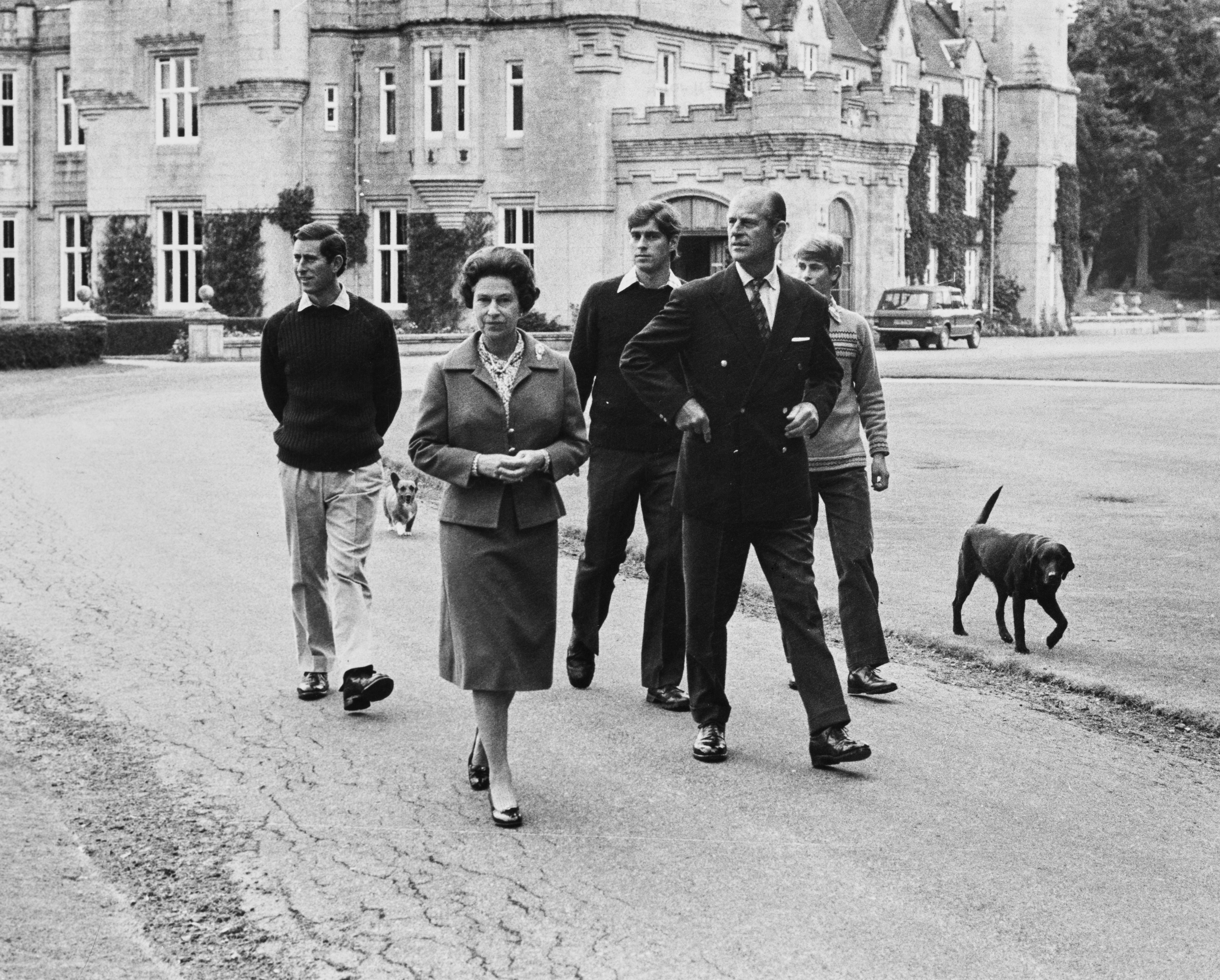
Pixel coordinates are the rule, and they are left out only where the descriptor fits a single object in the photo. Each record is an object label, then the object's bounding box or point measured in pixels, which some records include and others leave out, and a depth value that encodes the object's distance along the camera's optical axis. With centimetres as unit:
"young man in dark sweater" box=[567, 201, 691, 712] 1448
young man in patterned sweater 1485
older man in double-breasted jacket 1256
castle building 8008
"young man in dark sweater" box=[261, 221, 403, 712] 1443
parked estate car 8192
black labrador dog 1624
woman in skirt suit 1152
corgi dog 2374
